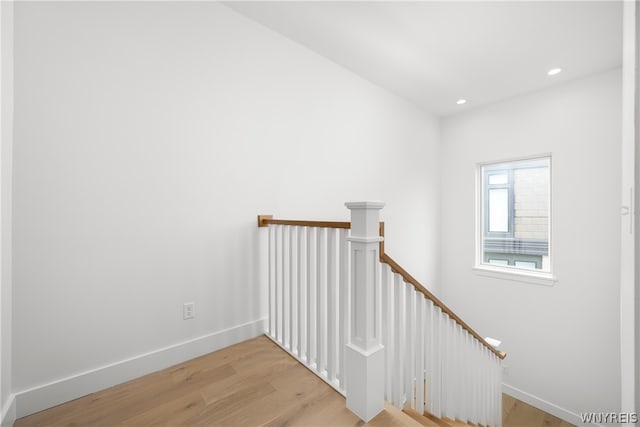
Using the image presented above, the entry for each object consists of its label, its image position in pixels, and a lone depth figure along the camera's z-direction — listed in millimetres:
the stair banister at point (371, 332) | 1270
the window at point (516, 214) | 3395
